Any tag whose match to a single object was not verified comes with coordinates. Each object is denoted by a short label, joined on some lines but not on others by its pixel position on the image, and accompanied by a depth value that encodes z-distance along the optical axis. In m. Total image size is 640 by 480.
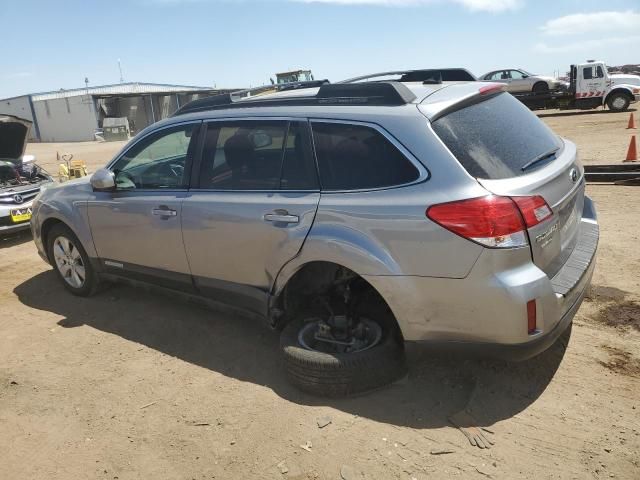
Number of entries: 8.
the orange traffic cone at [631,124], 16.03
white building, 44.16
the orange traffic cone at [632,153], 9.77
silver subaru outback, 2.62
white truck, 22.56
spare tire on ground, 3.04
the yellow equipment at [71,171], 13.12
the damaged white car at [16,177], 7.43
